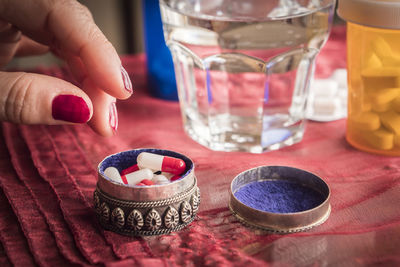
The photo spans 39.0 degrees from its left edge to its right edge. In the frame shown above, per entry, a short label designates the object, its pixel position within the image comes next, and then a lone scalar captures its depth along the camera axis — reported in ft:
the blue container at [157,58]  3.02
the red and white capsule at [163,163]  1.86
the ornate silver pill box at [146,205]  1.71
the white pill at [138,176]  1.83
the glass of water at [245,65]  2.37
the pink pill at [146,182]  1.79
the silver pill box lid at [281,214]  1.75
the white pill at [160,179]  1.82
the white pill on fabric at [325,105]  2.75
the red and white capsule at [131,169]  1.92
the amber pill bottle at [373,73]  2.12
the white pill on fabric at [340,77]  3.00
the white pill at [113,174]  1.81
